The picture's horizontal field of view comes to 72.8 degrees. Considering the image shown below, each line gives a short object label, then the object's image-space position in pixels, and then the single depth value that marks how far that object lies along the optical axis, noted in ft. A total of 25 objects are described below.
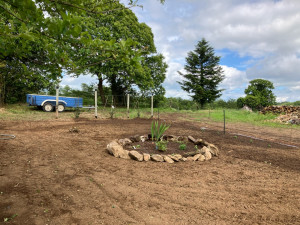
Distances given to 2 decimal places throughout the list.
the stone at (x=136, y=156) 13.79
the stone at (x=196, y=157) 14.49
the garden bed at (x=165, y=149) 14.14
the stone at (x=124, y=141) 17.42
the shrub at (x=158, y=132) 17.69
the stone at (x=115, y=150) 14.53
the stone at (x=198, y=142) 18.18
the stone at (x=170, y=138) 19.97
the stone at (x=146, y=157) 13.92
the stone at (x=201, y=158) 14.50
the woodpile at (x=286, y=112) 38.80
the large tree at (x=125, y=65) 51.11
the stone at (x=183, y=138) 19.89
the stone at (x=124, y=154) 14.34
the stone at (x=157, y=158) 13.88
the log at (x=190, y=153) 15.04
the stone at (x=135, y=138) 19.07
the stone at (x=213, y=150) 15.76
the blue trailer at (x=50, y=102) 43.86
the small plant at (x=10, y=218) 6.71
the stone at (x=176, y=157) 14.14
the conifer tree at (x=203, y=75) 82.17
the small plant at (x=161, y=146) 15.80
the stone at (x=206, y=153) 14.82
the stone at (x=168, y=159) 13.85
